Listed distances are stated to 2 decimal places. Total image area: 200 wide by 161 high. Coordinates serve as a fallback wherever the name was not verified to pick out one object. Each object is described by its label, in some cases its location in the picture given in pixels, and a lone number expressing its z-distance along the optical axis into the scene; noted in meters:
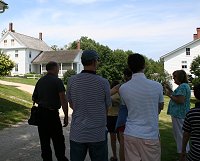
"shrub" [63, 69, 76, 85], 27.89
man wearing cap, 2.59
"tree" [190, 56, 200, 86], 23.60
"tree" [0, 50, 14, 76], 15.84
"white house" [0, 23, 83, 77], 39.11
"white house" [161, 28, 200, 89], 32.57
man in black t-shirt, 3.77
